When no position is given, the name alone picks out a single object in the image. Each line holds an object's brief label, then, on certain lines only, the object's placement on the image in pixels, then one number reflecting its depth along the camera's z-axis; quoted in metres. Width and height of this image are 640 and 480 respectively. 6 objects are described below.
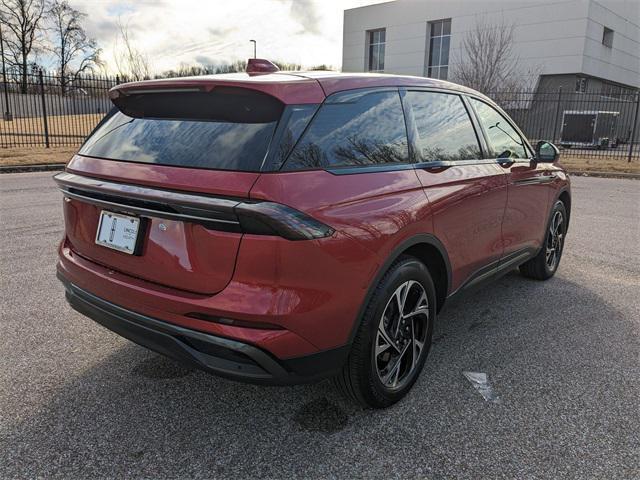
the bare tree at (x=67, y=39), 42.69
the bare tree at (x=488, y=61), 30.81
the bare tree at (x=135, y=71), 24.34
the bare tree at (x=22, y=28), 41.94
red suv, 2.04
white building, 34.25
